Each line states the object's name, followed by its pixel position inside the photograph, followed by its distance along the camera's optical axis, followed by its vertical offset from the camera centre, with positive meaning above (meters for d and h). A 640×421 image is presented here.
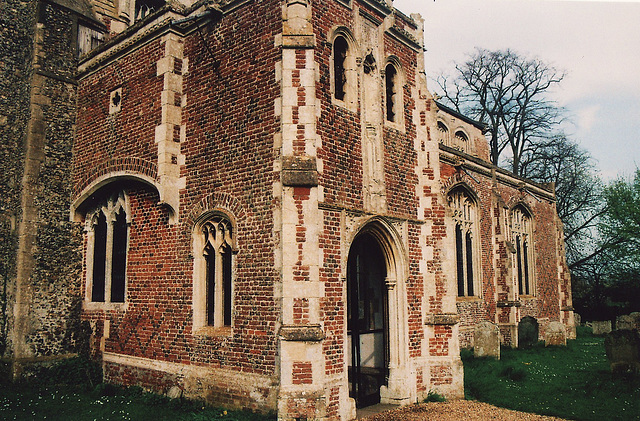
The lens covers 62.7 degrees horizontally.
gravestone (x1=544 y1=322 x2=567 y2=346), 19.89 -1.98
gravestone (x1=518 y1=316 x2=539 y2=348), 19.12 -1.84
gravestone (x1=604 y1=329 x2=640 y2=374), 12.48 -1.64
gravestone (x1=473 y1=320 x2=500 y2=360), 15.88 -1.72
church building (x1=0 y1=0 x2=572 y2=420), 9.30 +1.64
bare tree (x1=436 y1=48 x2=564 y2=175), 36.31 +12.33
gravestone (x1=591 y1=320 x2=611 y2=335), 26.80 -2.27
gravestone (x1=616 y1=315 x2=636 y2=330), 20.85 -1.58
